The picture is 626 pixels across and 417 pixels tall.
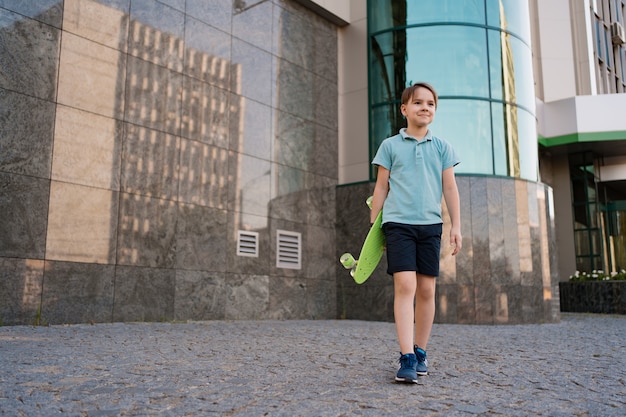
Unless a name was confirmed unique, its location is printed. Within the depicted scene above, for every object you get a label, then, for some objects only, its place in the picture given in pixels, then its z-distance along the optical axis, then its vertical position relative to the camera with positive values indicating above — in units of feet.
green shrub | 49.47 +2.14
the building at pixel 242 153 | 23.20 +6.84
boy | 12.14 +1.92
